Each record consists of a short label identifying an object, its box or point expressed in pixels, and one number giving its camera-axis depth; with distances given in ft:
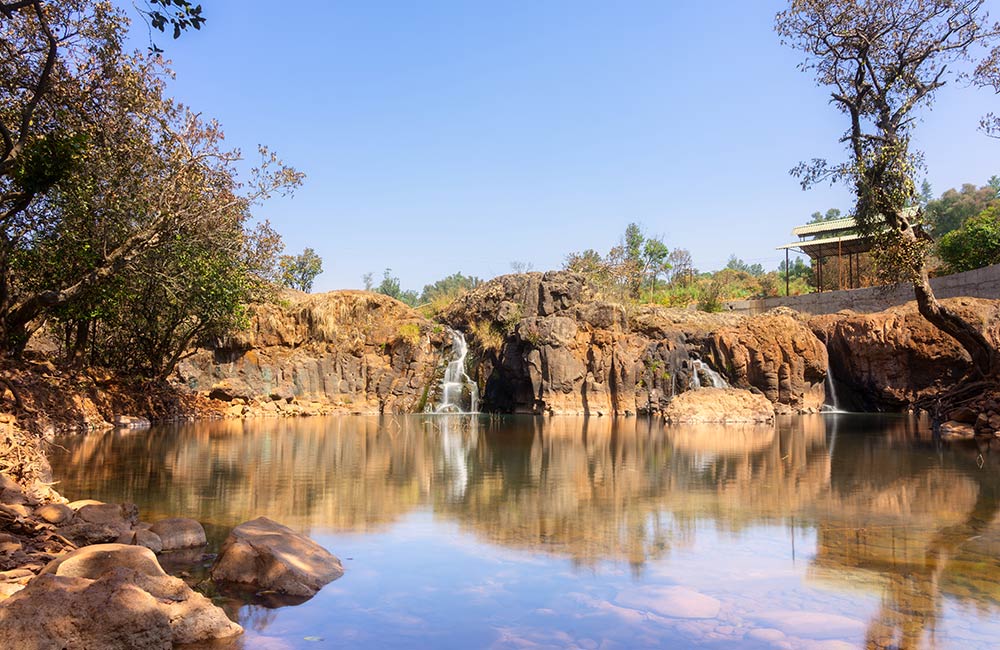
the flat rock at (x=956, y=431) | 62.36
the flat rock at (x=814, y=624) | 15.53
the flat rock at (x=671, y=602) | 17.12
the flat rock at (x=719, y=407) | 90.89
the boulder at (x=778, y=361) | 108.06
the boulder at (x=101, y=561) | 16.15
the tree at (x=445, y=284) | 327.06
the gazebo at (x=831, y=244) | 136.36
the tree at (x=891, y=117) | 67.21
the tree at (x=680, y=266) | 193.88
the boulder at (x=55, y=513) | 22.03
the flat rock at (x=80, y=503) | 24.83
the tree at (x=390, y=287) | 252.01
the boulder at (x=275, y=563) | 19.01
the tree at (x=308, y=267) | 176.86
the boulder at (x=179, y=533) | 22.53
